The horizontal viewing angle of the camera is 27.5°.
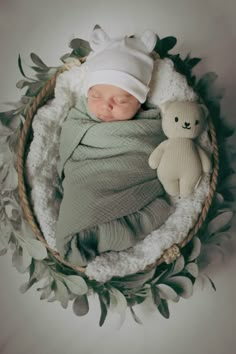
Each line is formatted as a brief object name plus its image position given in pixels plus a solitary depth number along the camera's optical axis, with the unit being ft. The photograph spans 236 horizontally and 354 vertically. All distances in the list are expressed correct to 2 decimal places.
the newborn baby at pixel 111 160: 3.62
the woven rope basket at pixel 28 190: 3.70
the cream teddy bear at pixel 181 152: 3.67
